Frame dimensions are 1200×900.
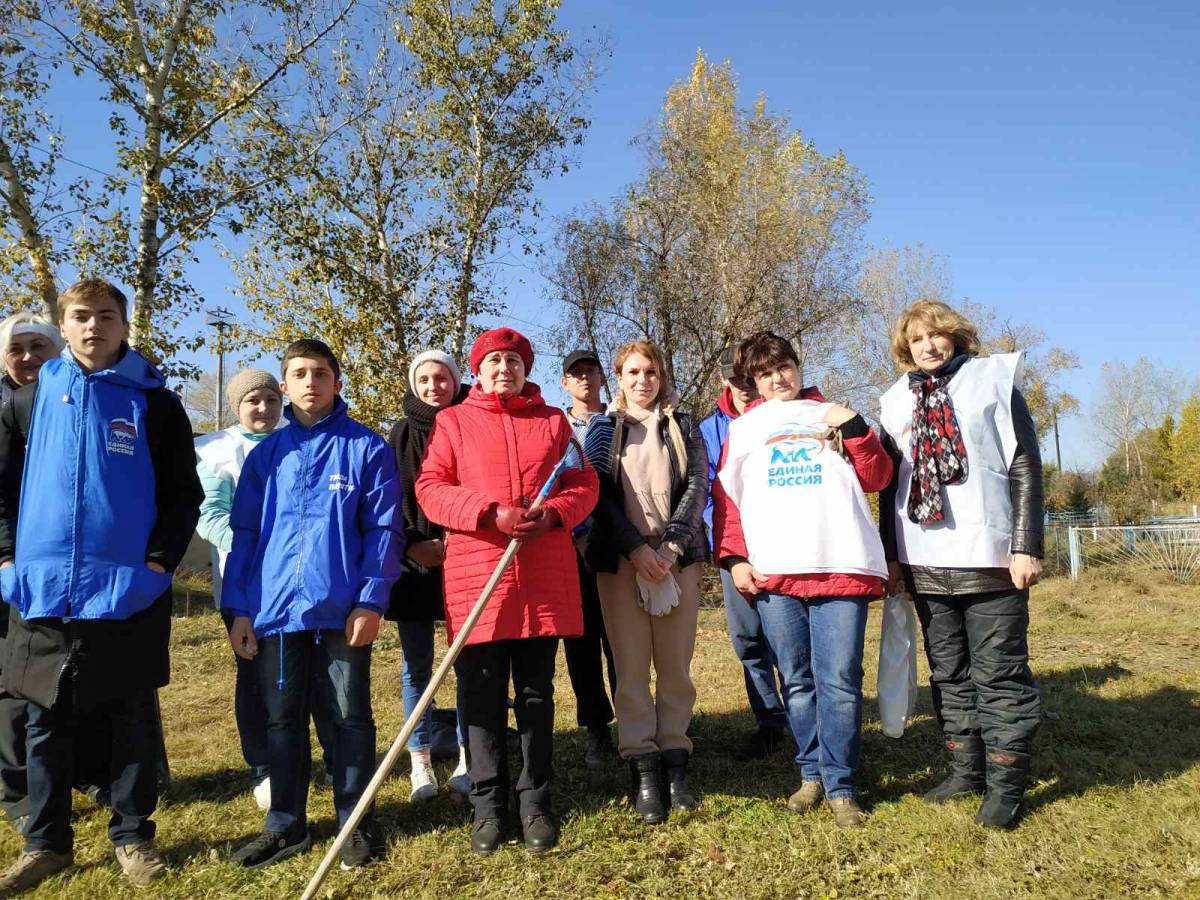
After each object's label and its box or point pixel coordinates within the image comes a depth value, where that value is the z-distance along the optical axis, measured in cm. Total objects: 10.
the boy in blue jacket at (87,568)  310
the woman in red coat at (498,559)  337
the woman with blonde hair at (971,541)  349
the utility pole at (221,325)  1131
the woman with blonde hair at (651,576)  377
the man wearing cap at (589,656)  451
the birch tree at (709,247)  1816
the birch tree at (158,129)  1043
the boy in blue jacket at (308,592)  335
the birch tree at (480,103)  1458
